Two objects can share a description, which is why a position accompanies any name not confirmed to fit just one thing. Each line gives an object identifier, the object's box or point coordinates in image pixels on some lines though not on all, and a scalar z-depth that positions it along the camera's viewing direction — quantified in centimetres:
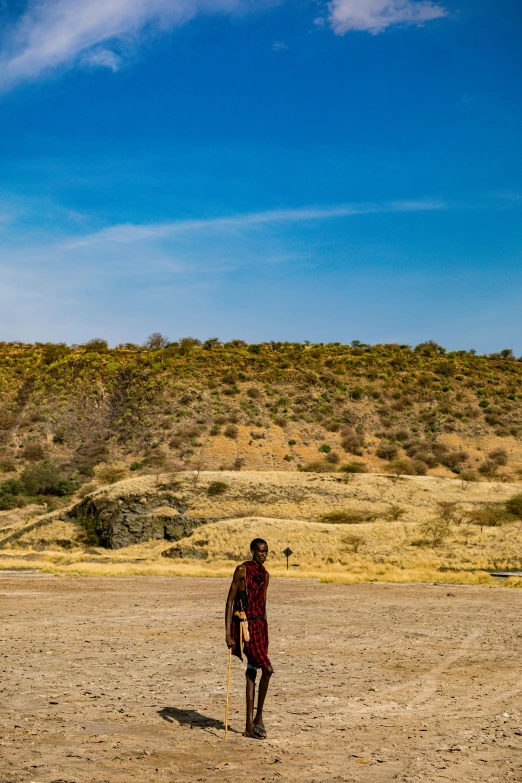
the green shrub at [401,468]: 6650
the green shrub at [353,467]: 6406
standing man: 815
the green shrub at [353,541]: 4522
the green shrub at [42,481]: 6425
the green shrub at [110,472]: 6316
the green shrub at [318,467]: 6469
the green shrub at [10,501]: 6141
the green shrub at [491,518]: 4931
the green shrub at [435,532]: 4534
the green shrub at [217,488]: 5538
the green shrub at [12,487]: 6347
